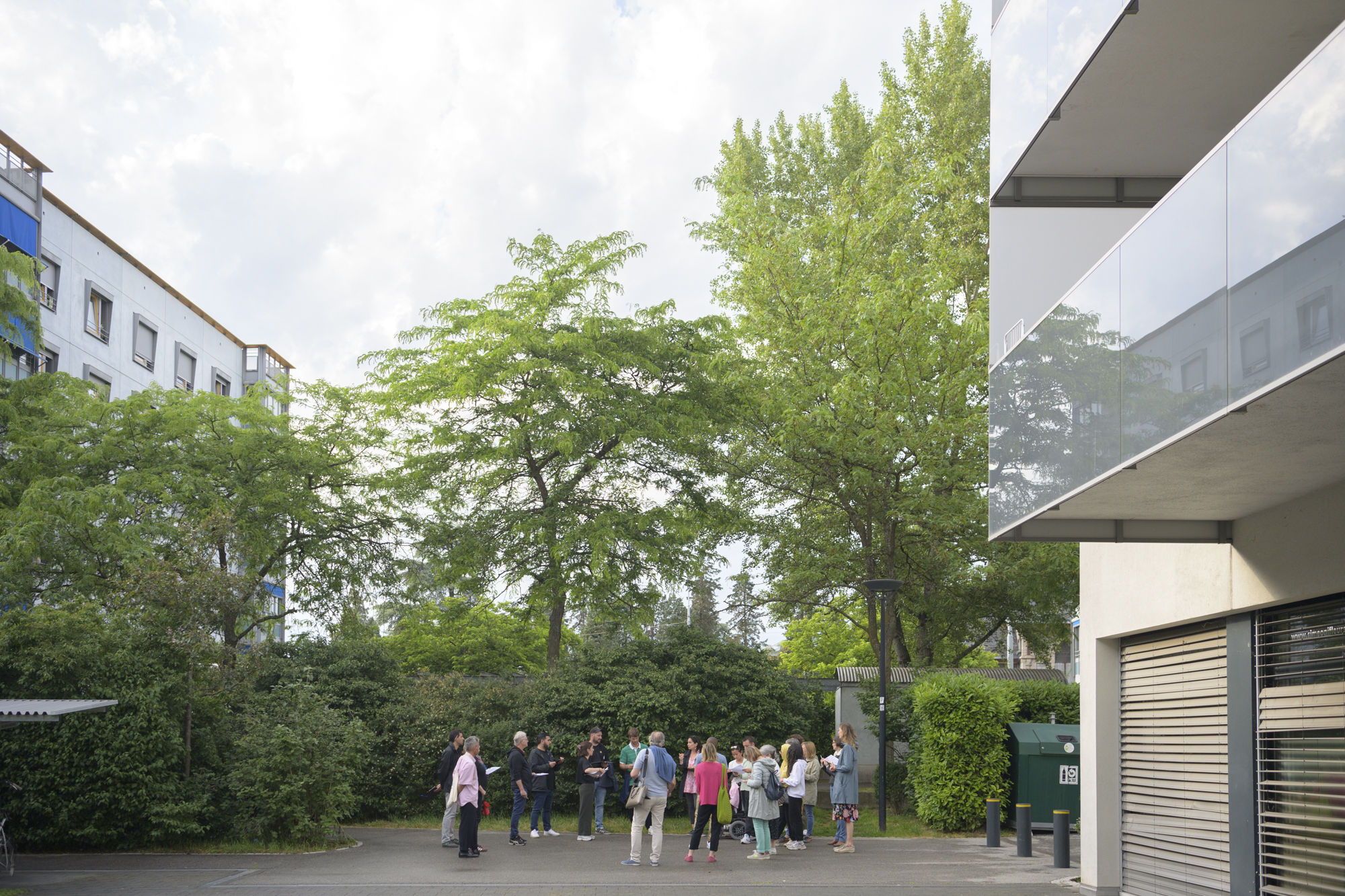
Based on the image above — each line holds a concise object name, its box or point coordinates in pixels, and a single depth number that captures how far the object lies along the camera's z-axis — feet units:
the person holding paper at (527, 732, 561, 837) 57.26
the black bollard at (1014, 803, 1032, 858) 51.31
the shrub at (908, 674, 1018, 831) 61.36
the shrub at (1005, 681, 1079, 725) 67.26
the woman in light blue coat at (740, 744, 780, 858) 48.88
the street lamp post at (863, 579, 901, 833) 62.28
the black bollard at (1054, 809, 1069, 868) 46.75
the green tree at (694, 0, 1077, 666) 80.84
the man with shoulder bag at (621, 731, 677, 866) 47.42
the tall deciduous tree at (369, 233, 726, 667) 76.79
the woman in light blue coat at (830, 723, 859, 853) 52.49
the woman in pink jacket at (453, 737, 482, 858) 48.91
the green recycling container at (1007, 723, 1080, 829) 60.34
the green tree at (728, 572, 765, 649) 93.25
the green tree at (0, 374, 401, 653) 69.51
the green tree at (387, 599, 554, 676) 113.91
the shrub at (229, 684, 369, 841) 51.31
